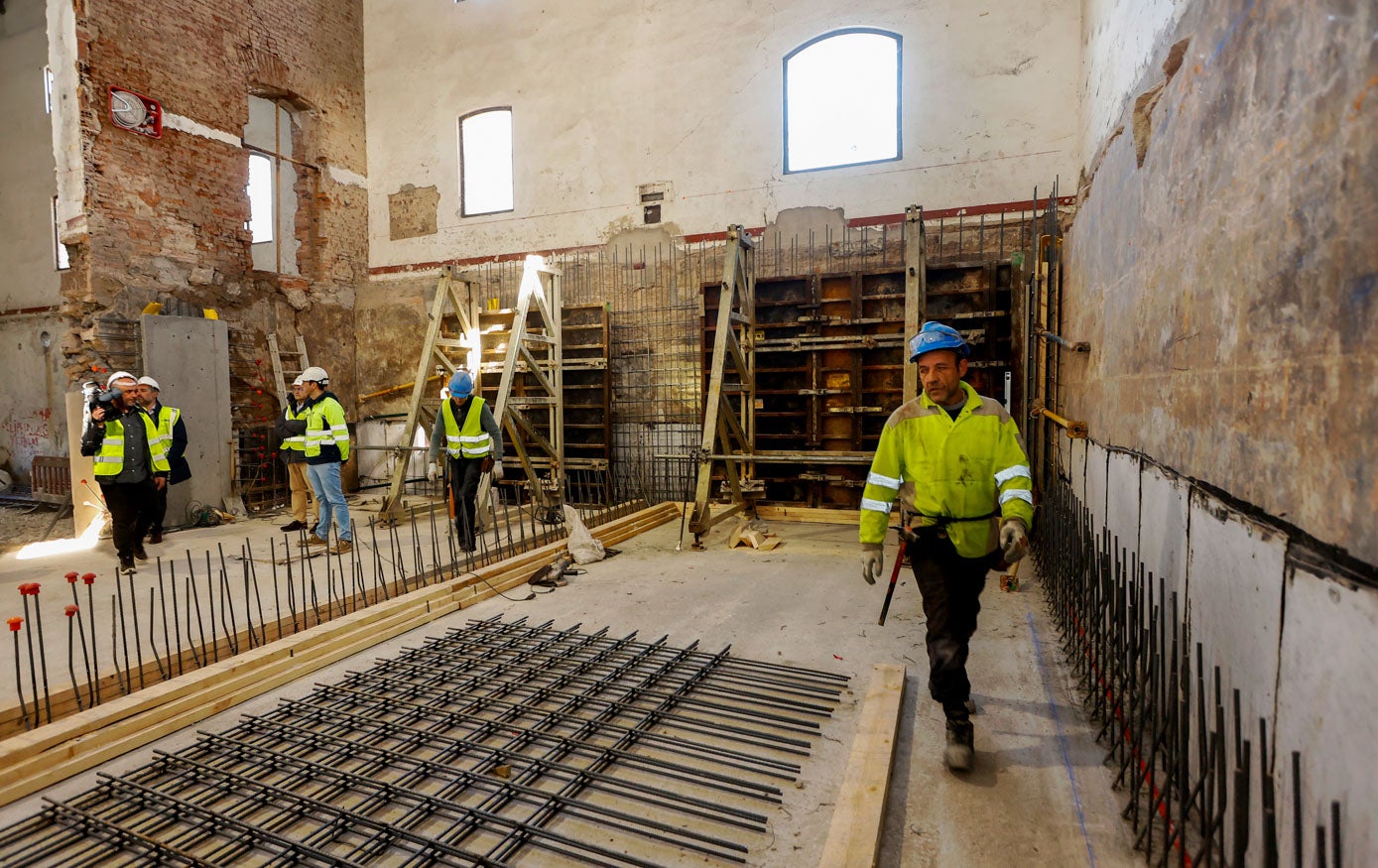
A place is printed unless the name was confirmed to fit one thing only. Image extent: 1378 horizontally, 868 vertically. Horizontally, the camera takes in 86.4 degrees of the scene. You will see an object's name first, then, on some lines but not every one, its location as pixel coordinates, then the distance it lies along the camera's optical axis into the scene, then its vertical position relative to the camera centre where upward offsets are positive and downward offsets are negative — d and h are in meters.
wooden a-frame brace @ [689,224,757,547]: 7.00 +0.08
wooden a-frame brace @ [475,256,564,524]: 8.02 +0.14
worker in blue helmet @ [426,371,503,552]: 6.83 -0.46
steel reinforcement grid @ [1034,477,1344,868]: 1.59 -1.07
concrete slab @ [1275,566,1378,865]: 1.43 -0.68
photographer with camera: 6.07 -0.50
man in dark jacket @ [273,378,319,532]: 7.03 -0.55
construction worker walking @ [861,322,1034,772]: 2.97 -0.43
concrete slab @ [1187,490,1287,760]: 1.89 -0.62
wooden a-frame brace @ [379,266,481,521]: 8.09 +0.41
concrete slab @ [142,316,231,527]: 8.57 +0.08
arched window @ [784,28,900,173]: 9.16 +3.77
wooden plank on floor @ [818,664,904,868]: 2.28 -1.42
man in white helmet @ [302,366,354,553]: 6.73 -0.51
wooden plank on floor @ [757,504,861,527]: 7.93 -1.41
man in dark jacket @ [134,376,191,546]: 6.75 -0.40
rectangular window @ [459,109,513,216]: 11.29 +3.55
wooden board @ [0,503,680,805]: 2.94 -1.44
